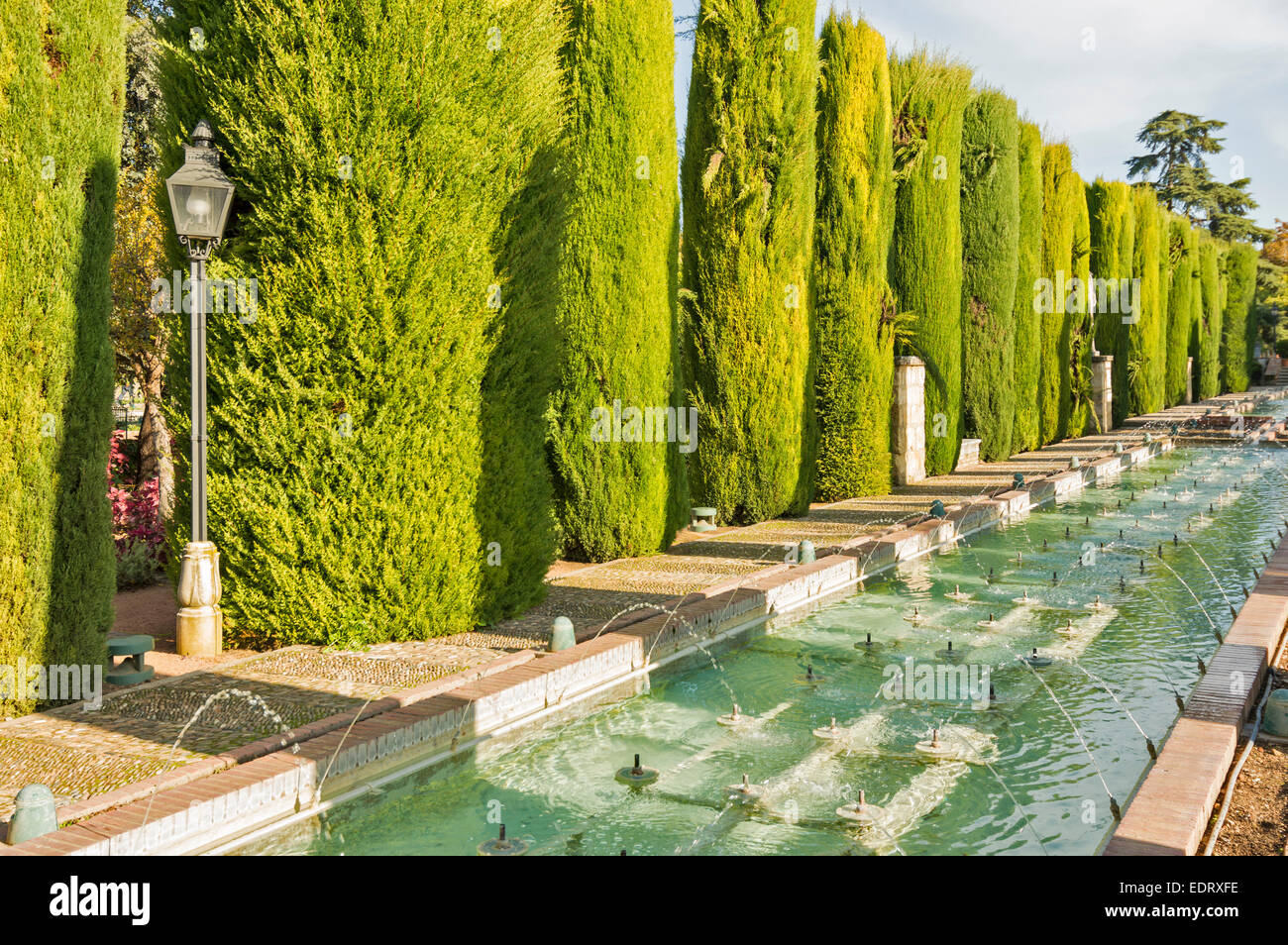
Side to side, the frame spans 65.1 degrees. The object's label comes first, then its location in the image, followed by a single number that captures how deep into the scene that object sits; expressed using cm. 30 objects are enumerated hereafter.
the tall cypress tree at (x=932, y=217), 1942
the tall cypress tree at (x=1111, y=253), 3359
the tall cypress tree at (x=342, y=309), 755
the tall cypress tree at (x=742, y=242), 1425
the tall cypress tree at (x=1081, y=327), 3027
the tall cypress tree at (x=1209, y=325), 4909
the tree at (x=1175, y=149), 6184
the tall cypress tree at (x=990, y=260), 2289
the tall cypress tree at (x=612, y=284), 1141
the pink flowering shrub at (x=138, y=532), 1055
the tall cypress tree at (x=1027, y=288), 2559
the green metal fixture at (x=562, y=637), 737
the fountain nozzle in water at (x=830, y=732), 608
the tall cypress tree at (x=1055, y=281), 2769
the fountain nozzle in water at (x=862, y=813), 487
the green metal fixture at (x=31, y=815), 414
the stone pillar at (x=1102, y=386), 3290
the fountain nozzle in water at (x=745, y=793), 512
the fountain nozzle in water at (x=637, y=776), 536
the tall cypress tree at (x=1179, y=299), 4353
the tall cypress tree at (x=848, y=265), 1659
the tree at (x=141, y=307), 1313
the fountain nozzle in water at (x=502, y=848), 454
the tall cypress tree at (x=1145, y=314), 3716
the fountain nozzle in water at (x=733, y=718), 641
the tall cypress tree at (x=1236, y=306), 5566
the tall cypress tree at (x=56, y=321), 605
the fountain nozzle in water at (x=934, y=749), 573
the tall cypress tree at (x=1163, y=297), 3995
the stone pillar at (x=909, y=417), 1841
